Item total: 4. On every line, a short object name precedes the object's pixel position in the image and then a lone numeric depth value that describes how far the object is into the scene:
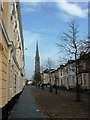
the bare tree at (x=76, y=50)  11.79
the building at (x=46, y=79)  53.24
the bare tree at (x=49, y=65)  27.38
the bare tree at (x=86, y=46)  7.05
